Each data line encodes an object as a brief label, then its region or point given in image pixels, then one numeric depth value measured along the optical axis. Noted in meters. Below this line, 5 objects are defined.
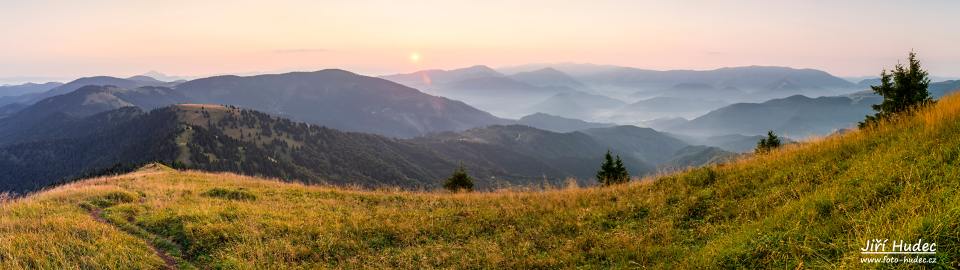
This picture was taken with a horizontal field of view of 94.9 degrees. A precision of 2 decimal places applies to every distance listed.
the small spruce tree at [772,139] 31.63
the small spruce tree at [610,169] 34.53
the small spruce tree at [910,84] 24.02
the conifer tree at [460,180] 29.14
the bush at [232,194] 17.69
